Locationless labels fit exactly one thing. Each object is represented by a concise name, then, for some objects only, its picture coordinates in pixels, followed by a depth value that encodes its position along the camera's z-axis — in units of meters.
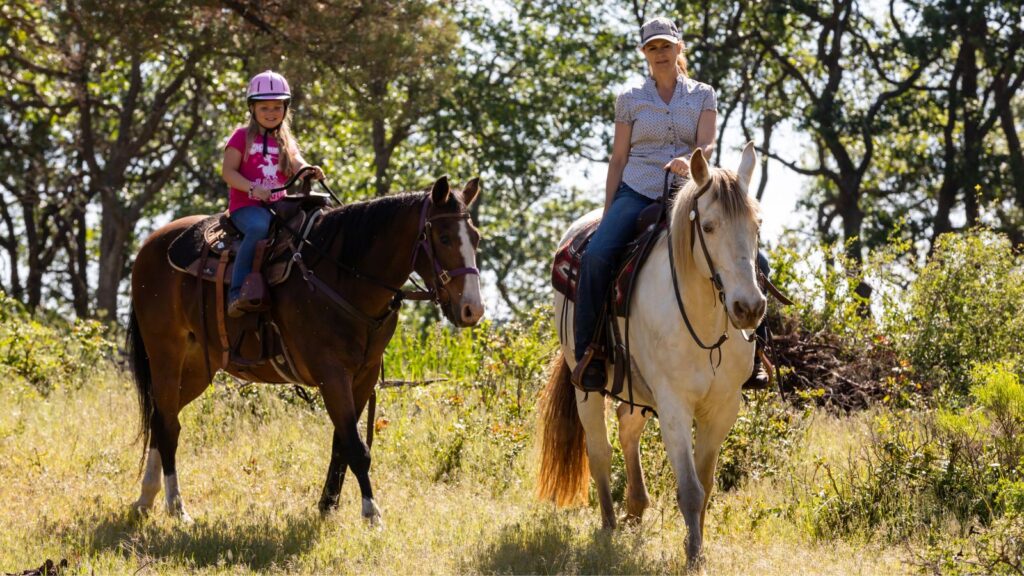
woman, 13.66
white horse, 11.52
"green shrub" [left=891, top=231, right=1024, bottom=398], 19.39
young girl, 15.12
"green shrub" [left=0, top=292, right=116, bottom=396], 25.95
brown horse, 13.70
